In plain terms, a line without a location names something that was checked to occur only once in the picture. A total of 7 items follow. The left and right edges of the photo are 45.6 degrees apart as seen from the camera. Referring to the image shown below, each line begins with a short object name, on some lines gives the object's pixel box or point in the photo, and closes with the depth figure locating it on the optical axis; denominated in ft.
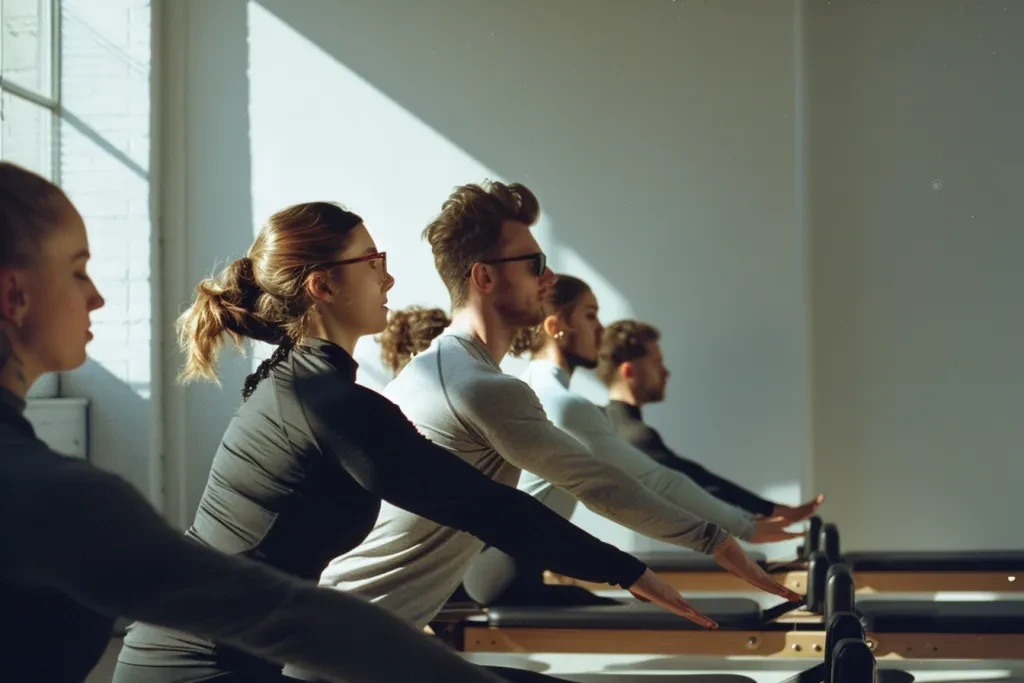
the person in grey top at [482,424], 6.81
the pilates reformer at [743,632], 10.39
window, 15.69
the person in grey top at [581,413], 11.40
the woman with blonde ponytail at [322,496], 4.90
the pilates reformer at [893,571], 14.01
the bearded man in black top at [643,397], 15.38
